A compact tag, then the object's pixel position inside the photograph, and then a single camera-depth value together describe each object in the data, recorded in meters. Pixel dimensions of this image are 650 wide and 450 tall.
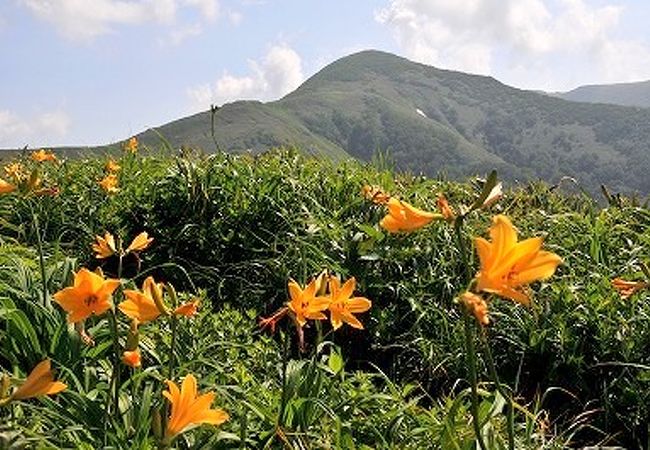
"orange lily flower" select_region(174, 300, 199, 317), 1.64
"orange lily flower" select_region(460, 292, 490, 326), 1.06
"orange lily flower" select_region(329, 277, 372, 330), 2.02
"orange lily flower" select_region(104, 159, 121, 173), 4.89
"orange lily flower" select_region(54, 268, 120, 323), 1.66
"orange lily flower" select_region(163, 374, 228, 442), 1.39
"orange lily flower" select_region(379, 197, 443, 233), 1.32
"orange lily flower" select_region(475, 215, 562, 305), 1.15
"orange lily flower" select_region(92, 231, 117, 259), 2.28
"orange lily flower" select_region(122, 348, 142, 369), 1.59
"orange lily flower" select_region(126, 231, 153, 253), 2.16
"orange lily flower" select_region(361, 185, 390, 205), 3.88
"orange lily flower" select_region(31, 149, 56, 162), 5.35
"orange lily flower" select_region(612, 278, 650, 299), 1.82
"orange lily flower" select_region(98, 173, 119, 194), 4.33
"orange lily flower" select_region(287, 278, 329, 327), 1.92
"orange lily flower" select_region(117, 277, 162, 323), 1.68
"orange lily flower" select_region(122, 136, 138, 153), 5.76
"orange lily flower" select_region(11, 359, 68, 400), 1.19
